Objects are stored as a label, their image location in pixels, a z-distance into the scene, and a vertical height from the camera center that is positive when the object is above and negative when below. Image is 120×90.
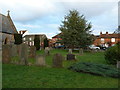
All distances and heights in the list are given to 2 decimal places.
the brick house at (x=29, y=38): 51.56 +3.61
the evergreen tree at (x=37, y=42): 22.54 +0.56
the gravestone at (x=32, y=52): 10.64 -0.92
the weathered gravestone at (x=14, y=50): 11.47 -0.74
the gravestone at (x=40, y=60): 6.94 -1.22
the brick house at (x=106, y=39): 43.23 +2.57
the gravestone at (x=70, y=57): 9.72 -1.37
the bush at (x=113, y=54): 7.63 -0.87
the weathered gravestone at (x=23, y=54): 7.18 -0.79
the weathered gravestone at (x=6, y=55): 7.51 -0.90
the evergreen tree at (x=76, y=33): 20.80 +2.68
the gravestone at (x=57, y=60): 6.65 -1.17
